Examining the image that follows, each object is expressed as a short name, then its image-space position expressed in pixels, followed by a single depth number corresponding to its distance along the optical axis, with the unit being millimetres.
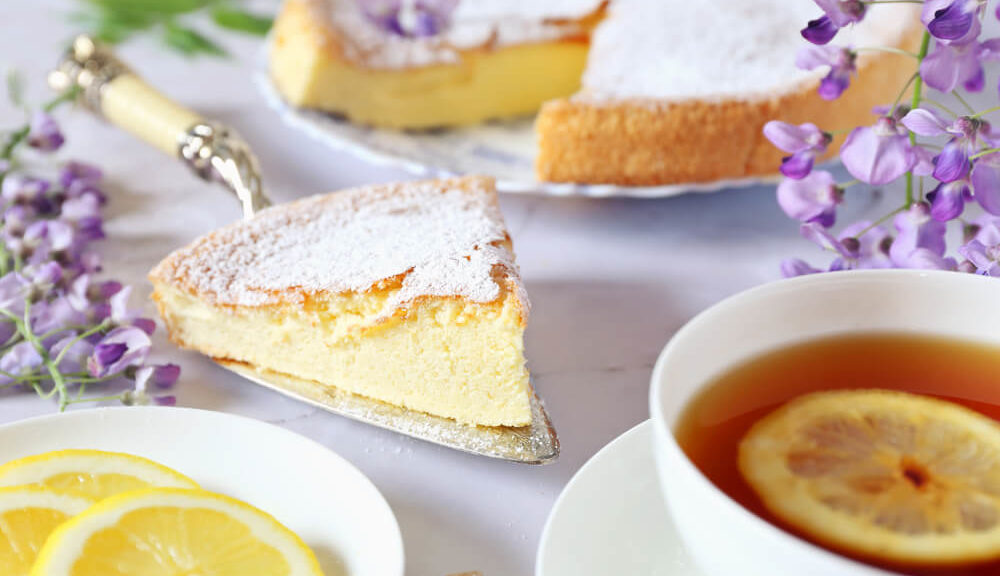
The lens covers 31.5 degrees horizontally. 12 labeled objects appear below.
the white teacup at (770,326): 413
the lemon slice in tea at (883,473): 407
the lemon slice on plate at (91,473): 464
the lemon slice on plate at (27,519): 445
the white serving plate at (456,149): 616
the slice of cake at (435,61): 702
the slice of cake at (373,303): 513
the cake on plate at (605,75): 624
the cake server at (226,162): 509
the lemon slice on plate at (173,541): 438
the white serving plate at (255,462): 460
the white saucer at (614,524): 438
